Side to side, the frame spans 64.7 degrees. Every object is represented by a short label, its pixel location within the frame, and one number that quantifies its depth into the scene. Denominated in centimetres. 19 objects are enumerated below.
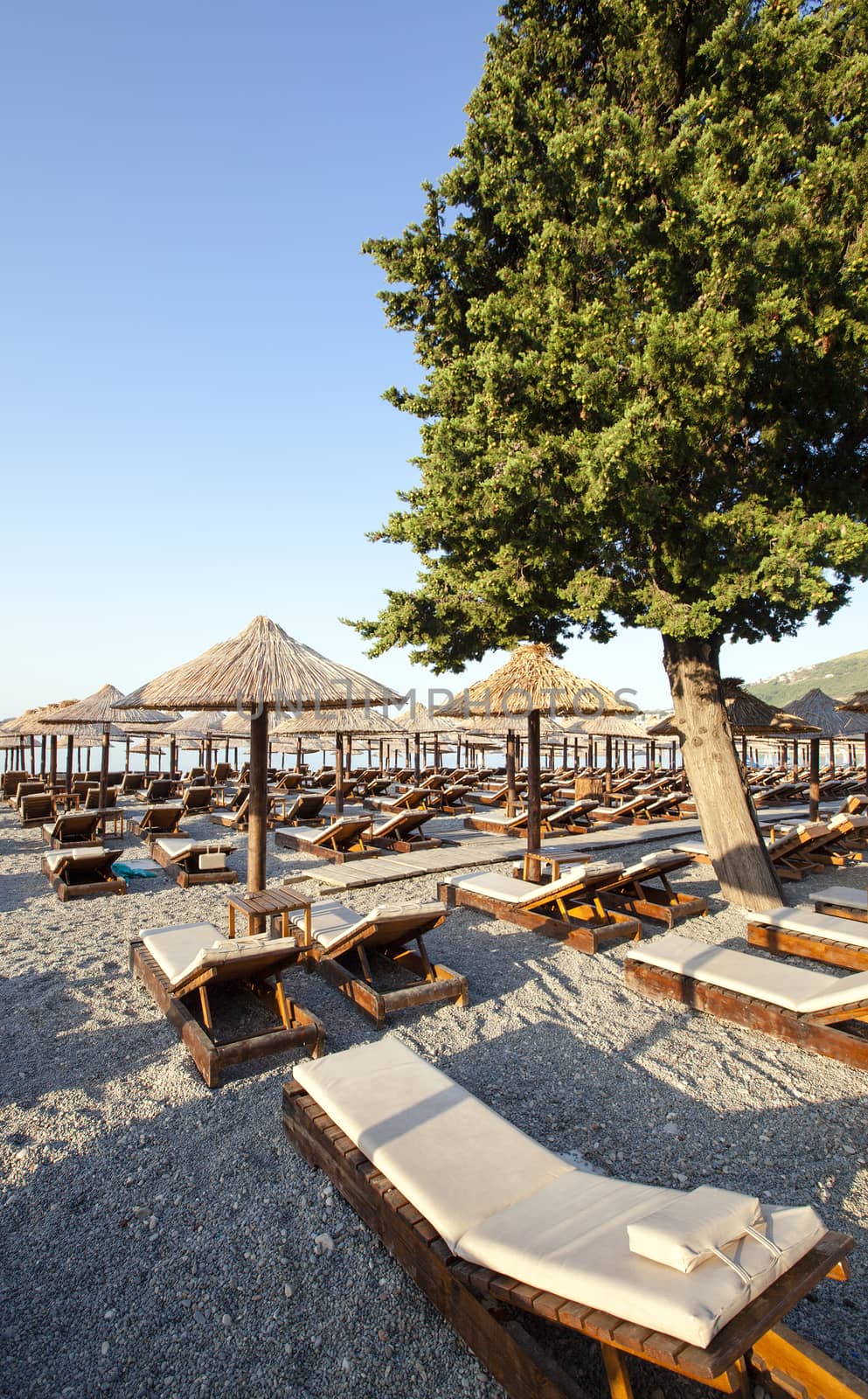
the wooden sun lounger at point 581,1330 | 167
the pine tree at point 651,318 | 621
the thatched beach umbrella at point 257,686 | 583
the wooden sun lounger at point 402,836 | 1108
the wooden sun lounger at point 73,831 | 1032
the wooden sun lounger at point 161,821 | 1176
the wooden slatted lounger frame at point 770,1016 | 411
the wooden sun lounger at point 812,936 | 575
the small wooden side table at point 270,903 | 497
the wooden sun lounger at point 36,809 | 1383
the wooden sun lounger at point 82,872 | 812
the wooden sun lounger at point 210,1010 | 392
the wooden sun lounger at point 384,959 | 480
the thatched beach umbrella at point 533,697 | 886
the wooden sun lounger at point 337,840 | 1057
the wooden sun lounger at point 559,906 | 637
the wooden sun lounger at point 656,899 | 711
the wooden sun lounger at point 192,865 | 879
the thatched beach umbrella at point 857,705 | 1004
